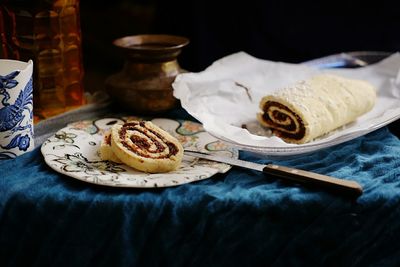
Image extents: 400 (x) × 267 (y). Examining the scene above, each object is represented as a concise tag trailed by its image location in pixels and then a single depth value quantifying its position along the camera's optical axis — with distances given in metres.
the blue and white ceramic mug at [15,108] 0.90
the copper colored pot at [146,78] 1.05
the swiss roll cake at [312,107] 1.01
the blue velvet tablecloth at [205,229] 0.85
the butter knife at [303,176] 0.85
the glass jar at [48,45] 1.03
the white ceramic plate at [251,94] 0.97
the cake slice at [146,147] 0.90
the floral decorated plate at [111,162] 0.88
